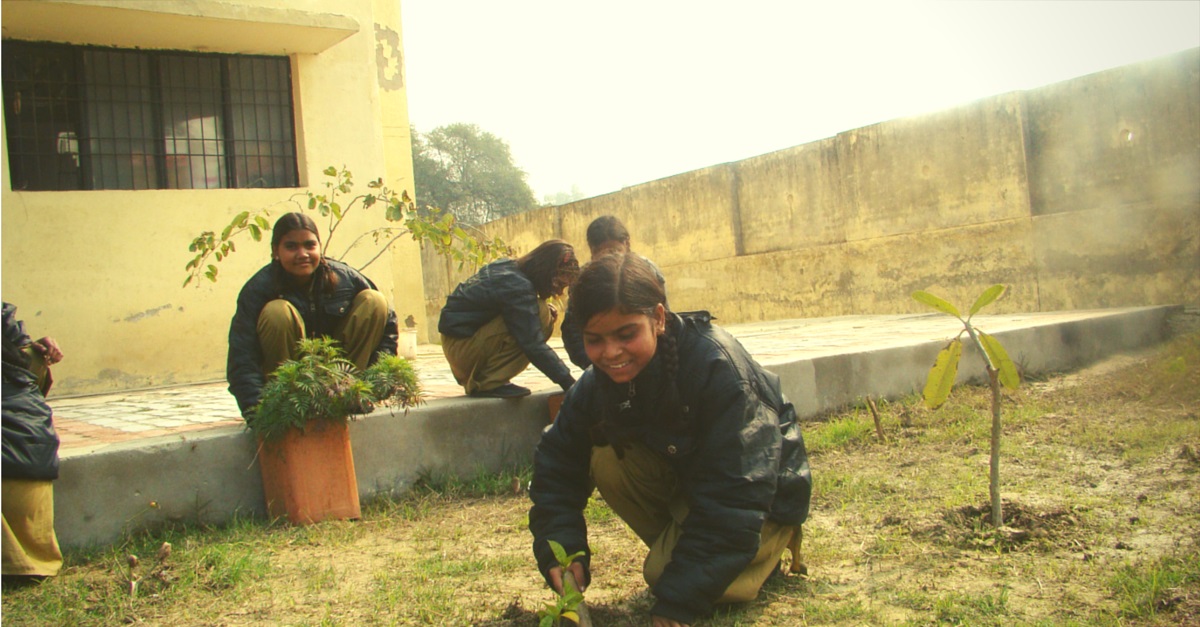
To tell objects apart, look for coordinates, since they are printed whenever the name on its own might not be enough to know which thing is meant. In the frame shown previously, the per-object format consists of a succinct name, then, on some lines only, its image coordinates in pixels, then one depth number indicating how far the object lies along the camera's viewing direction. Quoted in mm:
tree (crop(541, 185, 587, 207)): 54069
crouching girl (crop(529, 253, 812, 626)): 2148
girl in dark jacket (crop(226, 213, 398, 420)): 3619
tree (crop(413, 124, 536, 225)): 31047
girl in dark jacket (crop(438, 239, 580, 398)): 4086
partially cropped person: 2771
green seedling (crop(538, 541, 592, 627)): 2076
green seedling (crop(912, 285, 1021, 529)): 2768
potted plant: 3322
